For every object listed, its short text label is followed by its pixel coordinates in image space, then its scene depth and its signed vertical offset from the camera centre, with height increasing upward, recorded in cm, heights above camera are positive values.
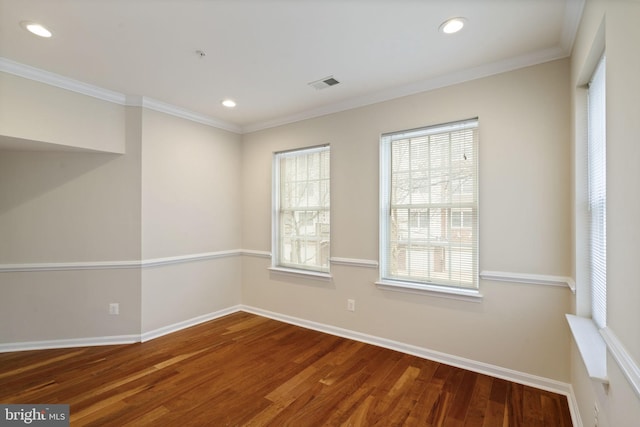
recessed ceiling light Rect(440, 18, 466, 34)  200 +132
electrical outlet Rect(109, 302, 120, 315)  329 -102
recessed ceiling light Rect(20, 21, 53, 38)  204 +132
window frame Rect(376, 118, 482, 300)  270 -13
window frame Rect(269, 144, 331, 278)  370 +1
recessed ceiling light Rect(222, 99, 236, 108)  341 +133
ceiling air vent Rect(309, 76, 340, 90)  288 +133
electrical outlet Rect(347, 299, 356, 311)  336 -100
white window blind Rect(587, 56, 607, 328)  170 +16
